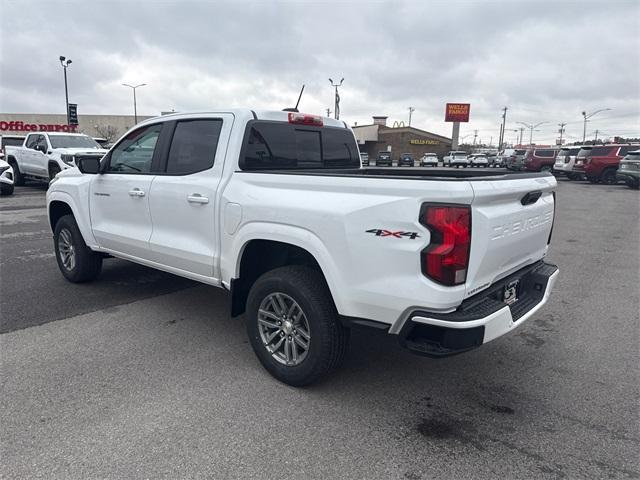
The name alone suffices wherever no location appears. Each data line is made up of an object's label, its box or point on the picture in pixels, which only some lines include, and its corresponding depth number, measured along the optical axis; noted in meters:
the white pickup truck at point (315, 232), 2.60
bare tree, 55.38
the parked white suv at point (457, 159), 42.34
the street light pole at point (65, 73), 35.81
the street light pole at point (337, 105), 39.03
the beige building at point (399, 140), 70.56
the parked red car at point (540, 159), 27.67
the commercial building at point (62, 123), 52.69
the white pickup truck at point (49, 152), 14.39
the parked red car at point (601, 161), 21.86
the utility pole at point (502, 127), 90.47
